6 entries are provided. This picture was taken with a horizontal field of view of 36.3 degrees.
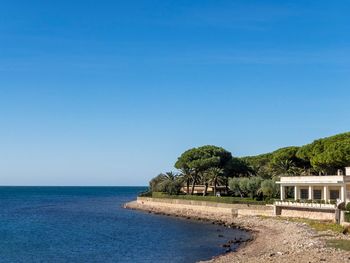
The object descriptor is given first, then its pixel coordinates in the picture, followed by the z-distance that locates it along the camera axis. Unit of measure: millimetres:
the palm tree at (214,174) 105500
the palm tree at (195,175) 112962
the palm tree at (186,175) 113000
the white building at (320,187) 67662
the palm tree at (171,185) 111188
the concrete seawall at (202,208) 78644
